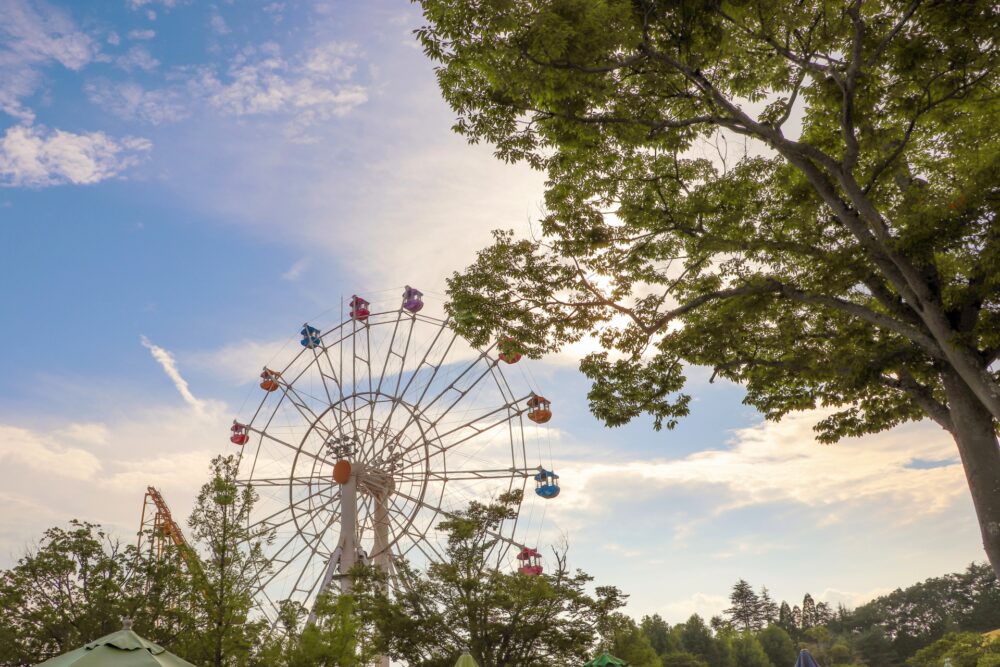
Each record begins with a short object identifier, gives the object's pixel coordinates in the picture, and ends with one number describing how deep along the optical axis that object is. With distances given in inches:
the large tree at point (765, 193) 334.0
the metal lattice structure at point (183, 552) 652.7
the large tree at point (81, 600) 766.5
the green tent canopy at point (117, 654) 311.1
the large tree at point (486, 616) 723.4
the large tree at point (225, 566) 602.5
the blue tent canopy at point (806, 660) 620.1
